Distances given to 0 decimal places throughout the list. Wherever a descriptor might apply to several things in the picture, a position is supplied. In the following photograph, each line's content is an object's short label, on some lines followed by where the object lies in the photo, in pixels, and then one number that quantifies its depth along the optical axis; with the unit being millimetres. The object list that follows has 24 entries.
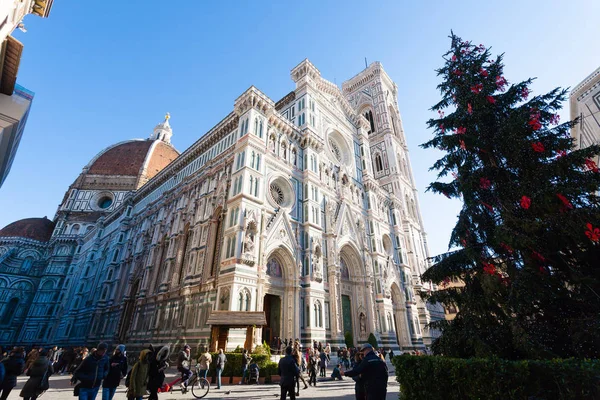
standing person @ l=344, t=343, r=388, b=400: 4594
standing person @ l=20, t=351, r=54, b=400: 5348
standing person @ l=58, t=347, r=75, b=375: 17828
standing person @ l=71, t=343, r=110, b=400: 4816
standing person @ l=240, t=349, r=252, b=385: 11008
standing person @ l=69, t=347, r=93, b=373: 13795
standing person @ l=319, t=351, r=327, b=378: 13867
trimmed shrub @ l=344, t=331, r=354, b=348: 20062
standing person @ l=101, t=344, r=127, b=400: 5508
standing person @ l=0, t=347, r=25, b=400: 5875
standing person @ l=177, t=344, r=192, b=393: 8630
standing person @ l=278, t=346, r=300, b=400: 6480
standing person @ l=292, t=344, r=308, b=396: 10389
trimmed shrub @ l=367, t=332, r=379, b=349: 20453
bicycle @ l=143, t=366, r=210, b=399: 8336
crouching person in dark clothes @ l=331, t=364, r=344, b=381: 12977
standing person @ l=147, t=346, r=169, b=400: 5734
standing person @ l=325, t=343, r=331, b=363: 16375
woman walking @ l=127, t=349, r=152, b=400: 5137
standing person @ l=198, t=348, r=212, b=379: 9617
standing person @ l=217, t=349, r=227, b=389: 9711
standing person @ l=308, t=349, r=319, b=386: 10832
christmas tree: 6066
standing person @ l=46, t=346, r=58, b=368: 18041
